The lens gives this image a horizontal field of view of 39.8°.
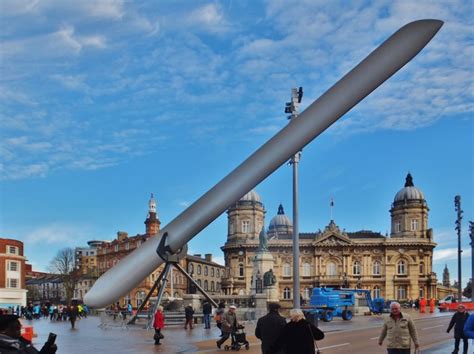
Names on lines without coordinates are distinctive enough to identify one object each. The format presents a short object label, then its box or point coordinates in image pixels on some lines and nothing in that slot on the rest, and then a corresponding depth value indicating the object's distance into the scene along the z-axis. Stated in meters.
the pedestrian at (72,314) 35.53
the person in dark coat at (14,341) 5.34
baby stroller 19.95
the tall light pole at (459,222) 49.75
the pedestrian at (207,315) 31.18
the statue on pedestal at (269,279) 56.56
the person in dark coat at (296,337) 8.66
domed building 115.06
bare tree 100.08
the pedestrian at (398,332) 10.19
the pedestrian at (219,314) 21.58
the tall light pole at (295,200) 23.00
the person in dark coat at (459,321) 15.79
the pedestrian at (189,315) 31.93
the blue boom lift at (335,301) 46.88
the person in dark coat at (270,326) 10.82
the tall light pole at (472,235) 46.87
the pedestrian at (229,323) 19.88
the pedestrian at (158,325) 22.34
